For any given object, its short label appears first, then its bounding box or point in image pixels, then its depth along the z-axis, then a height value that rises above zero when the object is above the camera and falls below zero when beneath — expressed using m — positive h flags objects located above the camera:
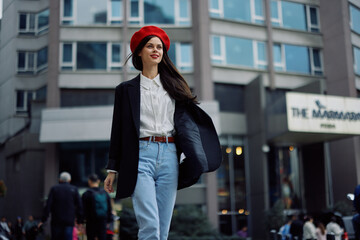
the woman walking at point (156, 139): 3.08 +0.38
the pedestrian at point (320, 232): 12.25 -0.90
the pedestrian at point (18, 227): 9.83 -0.50
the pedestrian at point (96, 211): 7.90 -0.18
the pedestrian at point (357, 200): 6.02 -0.07
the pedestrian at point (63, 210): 7.54 -0.14
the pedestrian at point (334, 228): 11.61 -0.77
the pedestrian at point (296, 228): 14.19 -0.92
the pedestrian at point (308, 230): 13.51 -0.94
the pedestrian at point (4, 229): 7.61 -0.42
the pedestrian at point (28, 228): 10.16 -0.61
